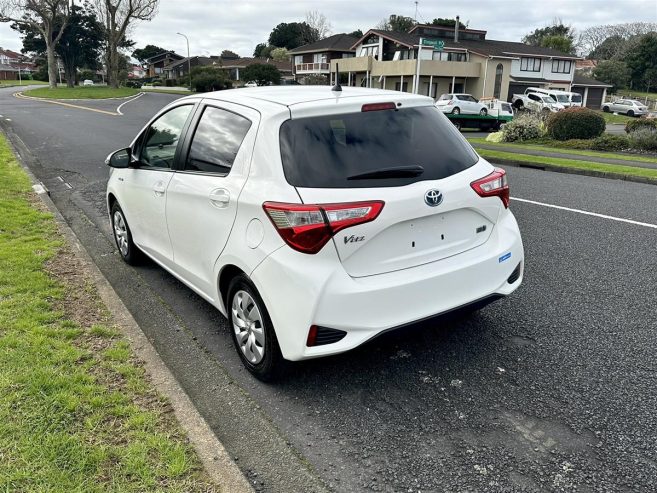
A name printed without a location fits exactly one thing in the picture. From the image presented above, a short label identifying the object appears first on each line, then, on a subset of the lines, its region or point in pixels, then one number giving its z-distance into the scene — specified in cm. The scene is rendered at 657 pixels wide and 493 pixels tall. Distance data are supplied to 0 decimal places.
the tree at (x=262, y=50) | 9456
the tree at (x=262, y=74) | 6216
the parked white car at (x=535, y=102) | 3791
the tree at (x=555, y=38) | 6781
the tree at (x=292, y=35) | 8775
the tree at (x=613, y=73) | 6638
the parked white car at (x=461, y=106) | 3225
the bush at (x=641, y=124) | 1856
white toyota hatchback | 297
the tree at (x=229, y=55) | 11535
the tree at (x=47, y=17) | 5308
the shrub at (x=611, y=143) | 1850
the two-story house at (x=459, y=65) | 4875
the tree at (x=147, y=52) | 11950
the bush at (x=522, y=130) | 2183
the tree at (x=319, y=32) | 8775
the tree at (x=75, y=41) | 6556
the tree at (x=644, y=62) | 6525
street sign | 2336
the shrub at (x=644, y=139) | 1761
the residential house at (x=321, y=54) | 6469
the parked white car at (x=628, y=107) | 4944
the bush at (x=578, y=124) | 2034
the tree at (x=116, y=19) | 5869
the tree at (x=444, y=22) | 6686
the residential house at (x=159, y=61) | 11856
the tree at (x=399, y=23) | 7744
